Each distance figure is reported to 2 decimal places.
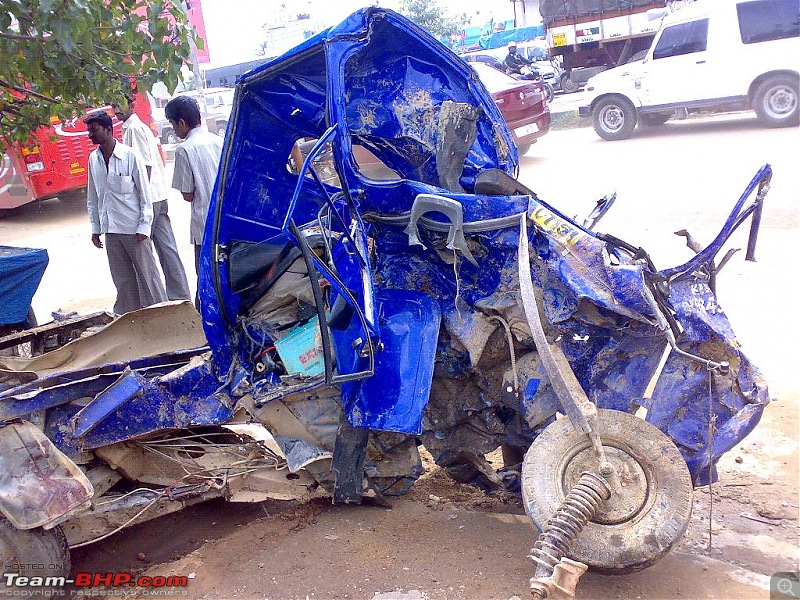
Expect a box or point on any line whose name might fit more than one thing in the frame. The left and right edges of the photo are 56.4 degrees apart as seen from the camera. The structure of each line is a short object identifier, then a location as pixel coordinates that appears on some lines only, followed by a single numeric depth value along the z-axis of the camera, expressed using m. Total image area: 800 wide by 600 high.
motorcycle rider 20.48
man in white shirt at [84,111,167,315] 6.60
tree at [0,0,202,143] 4.22
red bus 13.23
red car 12.55
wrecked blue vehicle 3.14
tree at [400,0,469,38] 29.72
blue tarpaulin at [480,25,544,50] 30.88
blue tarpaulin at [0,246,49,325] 5.30
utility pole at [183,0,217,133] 15.22
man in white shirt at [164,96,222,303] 6.31
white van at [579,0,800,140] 12.35
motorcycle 18.35
